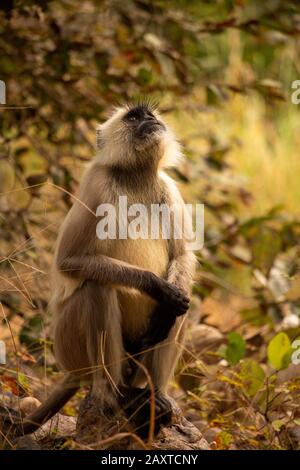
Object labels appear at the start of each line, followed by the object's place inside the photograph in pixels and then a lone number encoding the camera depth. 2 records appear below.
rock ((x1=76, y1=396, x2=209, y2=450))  7.50
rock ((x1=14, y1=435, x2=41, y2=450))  7.11
